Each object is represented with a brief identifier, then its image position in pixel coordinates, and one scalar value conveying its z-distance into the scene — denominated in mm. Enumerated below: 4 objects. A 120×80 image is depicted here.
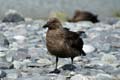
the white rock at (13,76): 15804
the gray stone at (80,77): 15469
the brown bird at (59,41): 16375
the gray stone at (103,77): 15602
